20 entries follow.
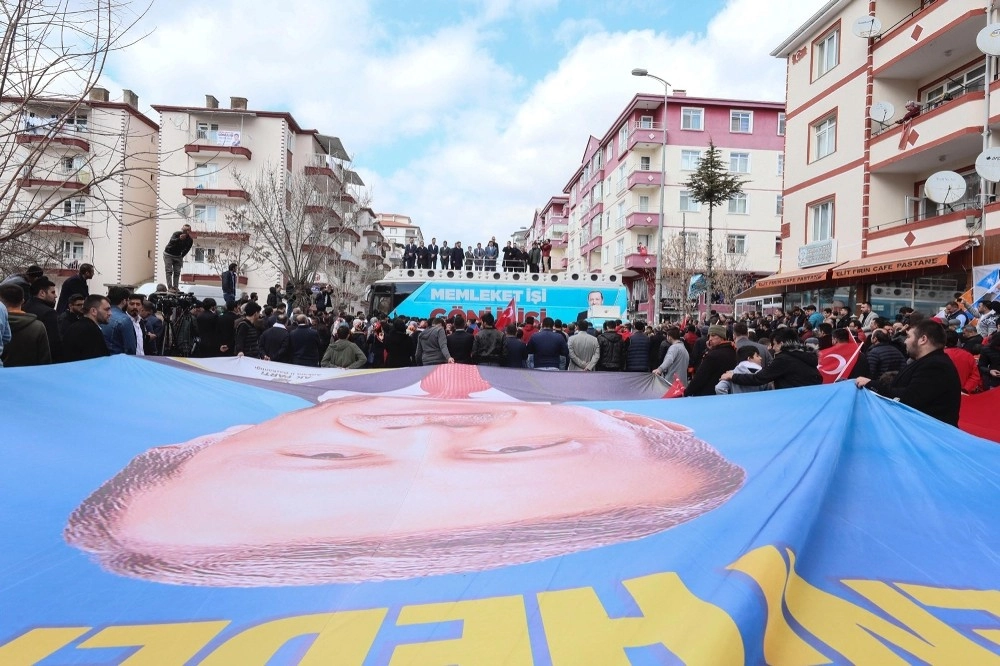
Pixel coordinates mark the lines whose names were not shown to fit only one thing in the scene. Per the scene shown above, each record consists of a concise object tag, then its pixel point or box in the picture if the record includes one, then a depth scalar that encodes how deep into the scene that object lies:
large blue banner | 2.33
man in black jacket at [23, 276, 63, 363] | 7.83
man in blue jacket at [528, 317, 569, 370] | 12.58
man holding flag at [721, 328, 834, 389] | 6.95
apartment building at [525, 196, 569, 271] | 92.88
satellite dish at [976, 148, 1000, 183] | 18.00
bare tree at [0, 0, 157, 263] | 6.16
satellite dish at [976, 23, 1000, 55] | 18.20
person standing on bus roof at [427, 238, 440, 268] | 25.61
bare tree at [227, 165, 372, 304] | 32.22
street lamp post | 34.12
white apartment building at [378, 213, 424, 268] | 140.71
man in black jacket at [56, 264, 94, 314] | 9.73
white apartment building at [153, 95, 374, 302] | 44.72
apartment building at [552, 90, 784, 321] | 50.56
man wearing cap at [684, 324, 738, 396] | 8.16
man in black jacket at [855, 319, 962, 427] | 5.41
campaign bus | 22.53
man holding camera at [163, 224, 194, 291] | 13.93
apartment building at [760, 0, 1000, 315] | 19.88
